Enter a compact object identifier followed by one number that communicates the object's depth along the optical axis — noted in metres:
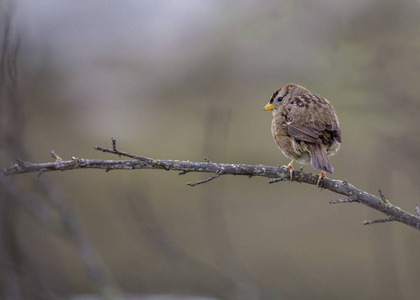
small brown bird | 9.39
